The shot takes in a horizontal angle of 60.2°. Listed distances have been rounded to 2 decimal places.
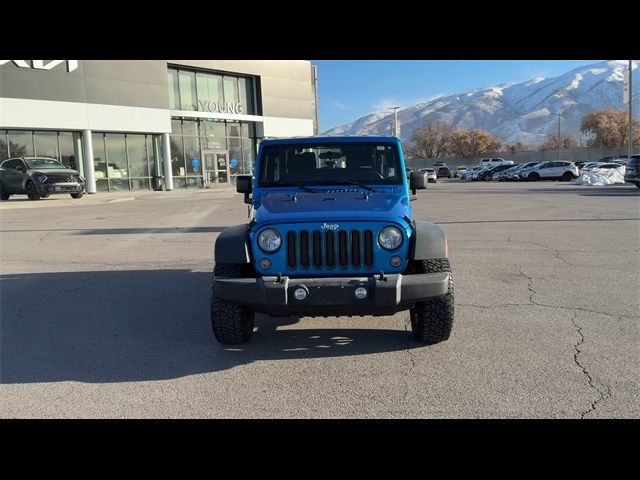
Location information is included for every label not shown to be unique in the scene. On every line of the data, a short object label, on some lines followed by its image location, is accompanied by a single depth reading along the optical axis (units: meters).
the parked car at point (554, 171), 40.66
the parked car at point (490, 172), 47.75
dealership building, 28.95
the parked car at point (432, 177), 49.41
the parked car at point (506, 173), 44.16
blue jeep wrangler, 4.30
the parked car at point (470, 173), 50.47
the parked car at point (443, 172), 62.09
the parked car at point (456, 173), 62.02
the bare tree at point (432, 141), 108.88
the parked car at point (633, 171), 24.88
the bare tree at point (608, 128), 96.81
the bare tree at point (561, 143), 112.71
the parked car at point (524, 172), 42.34
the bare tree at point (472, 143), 106.86
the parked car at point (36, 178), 23.73
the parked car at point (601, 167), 36.28
